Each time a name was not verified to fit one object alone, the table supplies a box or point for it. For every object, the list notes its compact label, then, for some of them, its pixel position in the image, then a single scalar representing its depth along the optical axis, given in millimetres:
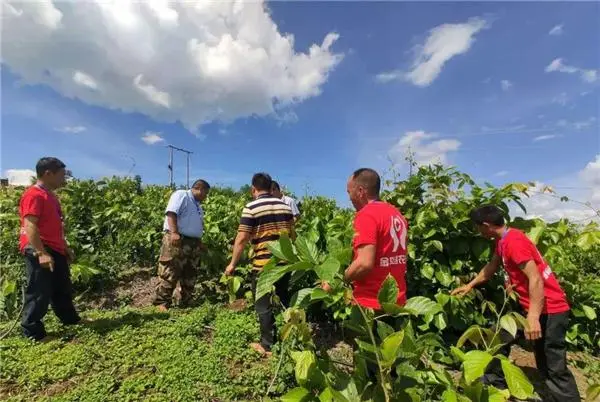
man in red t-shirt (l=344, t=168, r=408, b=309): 2643
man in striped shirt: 4305
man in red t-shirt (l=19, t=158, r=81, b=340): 4406
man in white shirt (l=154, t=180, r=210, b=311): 5695
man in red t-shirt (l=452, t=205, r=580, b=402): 3186
